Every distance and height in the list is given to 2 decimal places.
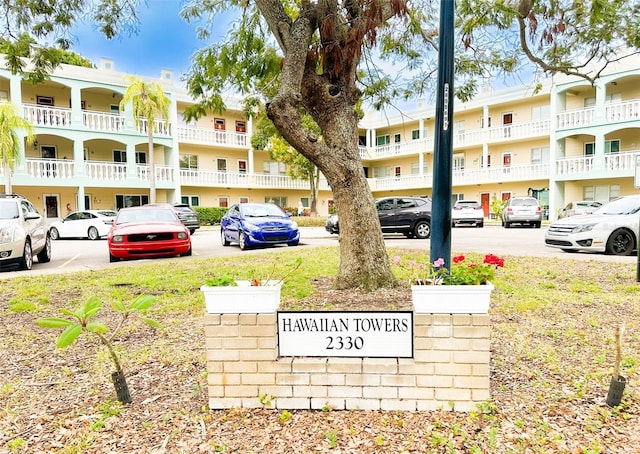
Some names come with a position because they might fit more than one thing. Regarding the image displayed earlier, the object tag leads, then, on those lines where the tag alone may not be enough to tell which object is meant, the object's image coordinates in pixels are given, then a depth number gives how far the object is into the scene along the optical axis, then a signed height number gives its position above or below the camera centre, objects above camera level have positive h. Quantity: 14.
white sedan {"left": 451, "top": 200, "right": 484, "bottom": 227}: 23.75 -0.46
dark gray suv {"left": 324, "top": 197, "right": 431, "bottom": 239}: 16.39 -0.41
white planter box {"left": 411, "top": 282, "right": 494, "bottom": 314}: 2.61 -0.57
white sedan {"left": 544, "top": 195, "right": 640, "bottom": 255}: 10.09 -0.61
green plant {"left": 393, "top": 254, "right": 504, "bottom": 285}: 2.76 -0.46
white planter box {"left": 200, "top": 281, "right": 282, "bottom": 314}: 2.75 -0.59
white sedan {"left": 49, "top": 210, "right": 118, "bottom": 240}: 19.38 -0.70
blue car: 12.76 -0.57
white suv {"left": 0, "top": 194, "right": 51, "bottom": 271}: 8.96 -0.49
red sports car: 10.36 -0.66
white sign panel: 2.74 -0.82
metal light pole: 4.08 +0.55
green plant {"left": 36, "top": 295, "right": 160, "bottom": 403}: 2.43 -0.65
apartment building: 23.58 +3.88
